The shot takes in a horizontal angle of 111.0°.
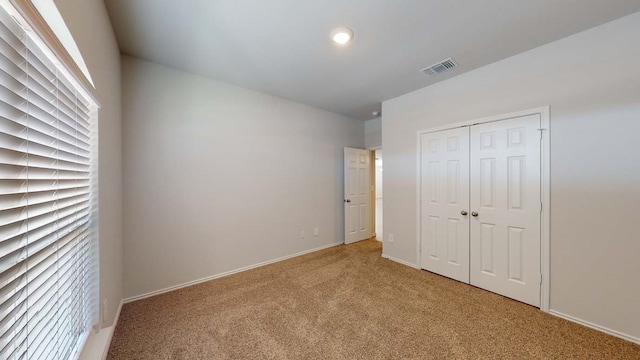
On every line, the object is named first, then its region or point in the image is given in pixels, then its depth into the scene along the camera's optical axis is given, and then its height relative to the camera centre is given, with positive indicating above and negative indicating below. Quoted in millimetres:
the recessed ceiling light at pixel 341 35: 1947 +1307
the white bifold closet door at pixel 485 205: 2279 -333
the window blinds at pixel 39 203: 722 -102
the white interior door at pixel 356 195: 4332 -346
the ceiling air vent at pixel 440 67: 2477 +1298
